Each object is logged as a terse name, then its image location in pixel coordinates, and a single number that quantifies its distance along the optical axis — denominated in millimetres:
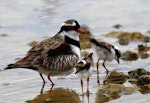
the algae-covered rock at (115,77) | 10570
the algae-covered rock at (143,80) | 10062
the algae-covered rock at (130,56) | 12133
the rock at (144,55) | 12192
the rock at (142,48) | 12673
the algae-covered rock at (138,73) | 10566
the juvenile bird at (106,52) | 11269
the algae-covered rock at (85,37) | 13523
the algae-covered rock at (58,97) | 9586
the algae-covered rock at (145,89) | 9758
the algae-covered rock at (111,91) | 9508
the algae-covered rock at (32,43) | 13591
